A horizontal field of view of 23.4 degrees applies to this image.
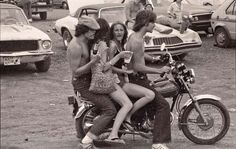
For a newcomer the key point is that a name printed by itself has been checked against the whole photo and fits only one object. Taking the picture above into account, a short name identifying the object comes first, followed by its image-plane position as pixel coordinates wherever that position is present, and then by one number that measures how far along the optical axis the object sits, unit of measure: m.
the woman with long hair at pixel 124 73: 6.46
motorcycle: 6.62
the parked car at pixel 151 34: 12.95
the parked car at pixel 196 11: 17.70
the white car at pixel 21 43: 11.70
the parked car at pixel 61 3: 32.56
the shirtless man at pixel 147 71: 6.47
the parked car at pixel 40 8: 26.17
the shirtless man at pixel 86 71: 6.32
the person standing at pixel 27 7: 22.90
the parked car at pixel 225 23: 15.93
